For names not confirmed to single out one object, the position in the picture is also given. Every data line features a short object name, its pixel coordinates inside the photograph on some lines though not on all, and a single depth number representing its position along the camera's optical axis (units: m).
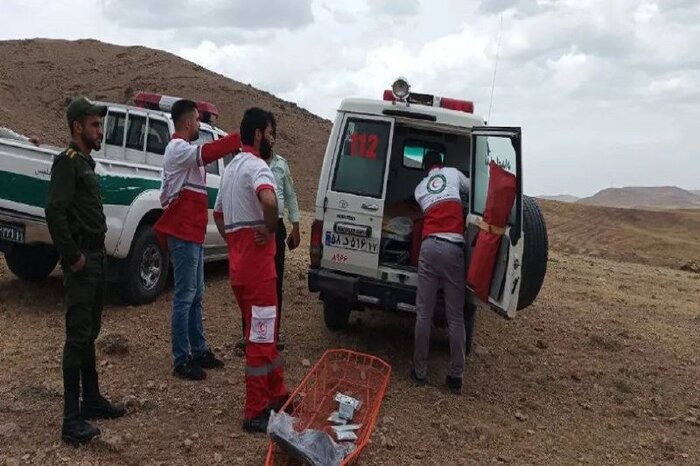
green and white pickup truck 5.73
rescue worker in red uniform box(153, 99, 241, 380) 4.48
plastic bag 3.28
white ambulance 5.19
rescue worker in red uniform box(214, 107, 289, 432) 3.86
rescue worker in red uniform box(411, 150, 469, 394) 4.91
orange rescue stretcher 3.58
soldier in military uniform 3.53
